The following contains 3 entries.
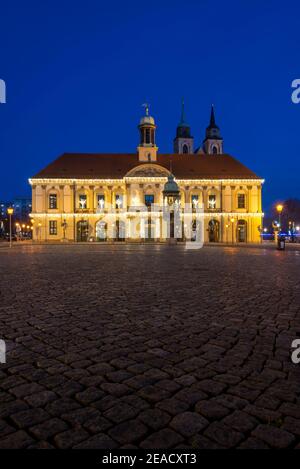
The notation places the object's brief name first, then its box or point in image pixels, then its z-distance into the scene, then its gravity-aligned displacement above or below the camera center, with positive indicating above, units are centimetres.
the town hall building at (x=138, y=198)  6500 +610
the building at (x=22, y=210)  15606 +1135
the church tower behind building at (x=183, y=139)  9650 +2406
